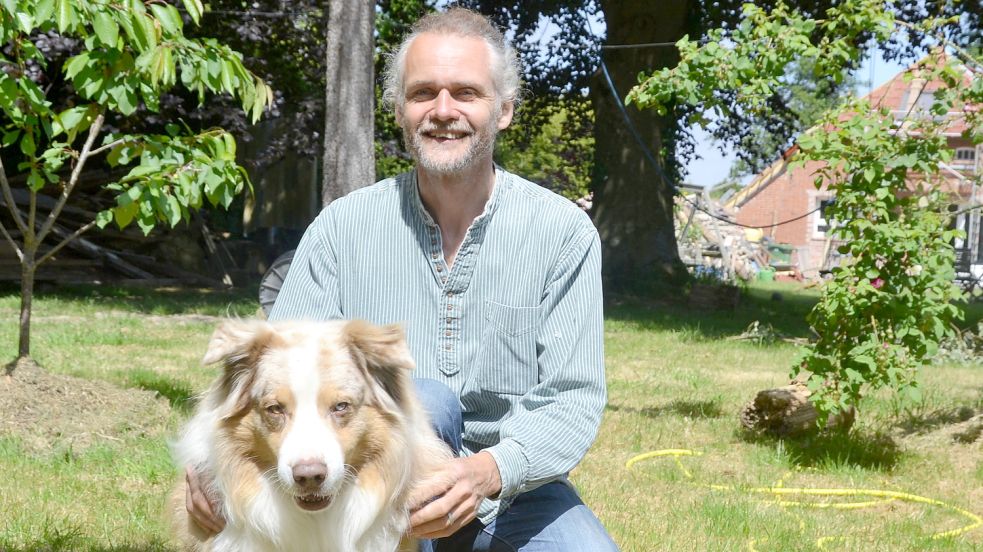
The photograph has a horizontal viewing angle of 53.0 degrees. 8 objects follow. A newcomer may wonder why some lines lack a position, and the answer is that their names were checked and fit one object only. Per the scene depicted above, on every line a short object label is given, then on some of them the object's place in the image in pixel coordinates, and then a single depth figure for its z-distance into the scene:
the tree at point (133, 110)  5.41
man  3.18
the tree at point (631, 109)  17.12
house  41.28
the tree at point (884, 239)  6.00
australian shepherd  2.47
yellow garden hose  5.52
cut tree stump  6.95
